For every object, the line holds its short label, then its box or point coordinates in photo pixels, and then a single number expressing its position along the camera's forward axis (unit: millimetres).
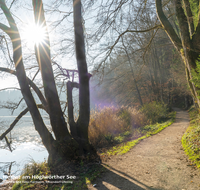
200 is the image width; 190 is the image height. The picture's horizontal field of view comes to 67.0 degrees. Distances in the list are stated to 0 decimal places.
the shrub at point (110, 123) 7115
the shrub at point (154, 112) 11297
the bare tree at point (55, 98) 4426
